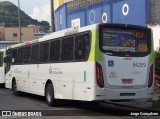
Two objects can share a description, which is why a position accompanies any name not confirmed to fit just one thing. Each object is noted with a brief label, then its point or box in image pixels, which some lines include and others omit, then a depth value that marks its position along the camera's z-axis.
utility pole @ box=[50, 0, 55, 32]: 26.50
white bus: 12.85
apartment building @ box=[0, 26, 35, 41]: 123.56
